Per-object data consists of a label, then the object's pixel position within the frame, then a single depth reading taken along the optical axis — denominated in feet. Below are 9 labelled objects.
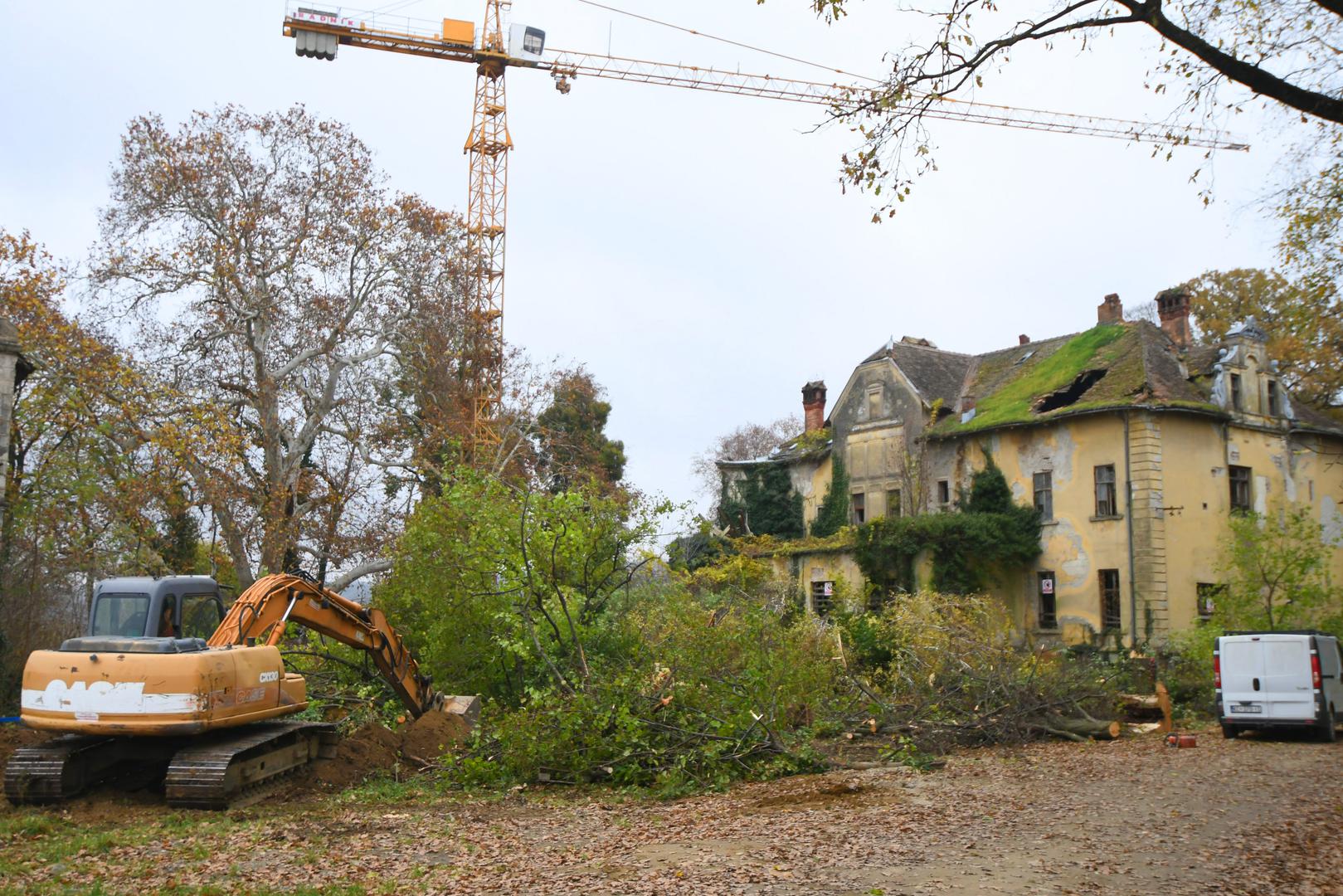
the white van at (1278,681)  66.18
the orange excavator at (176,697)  40.47
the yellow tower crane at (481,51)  147.84
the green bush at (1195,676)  84.02
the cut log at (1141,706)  74.49
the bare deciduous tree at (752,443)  237.04
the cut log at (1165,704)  72.64
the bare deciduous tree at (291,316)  99.35
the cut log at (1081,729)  64.18
